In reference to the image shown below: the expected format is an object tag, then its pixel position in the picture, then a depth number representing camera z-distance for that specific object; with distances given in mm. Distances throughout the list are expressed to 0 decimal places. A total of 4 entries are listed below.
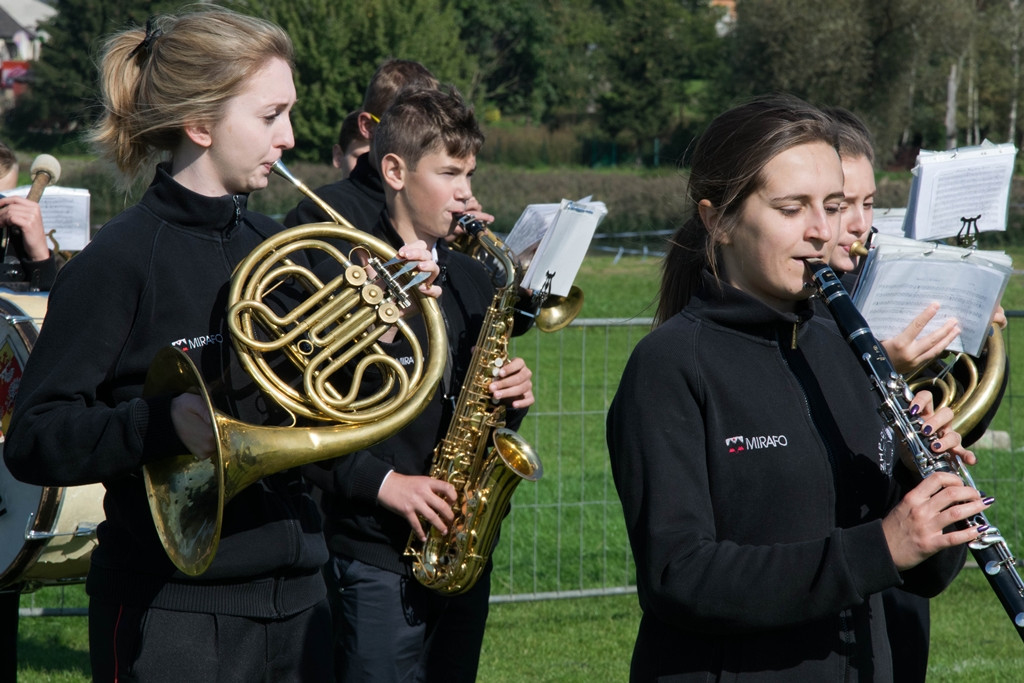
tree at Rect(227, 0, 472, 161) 41625
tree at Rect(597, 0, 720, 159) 53938
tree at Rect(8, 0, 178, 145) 42500
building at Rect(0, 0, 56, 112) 65250
